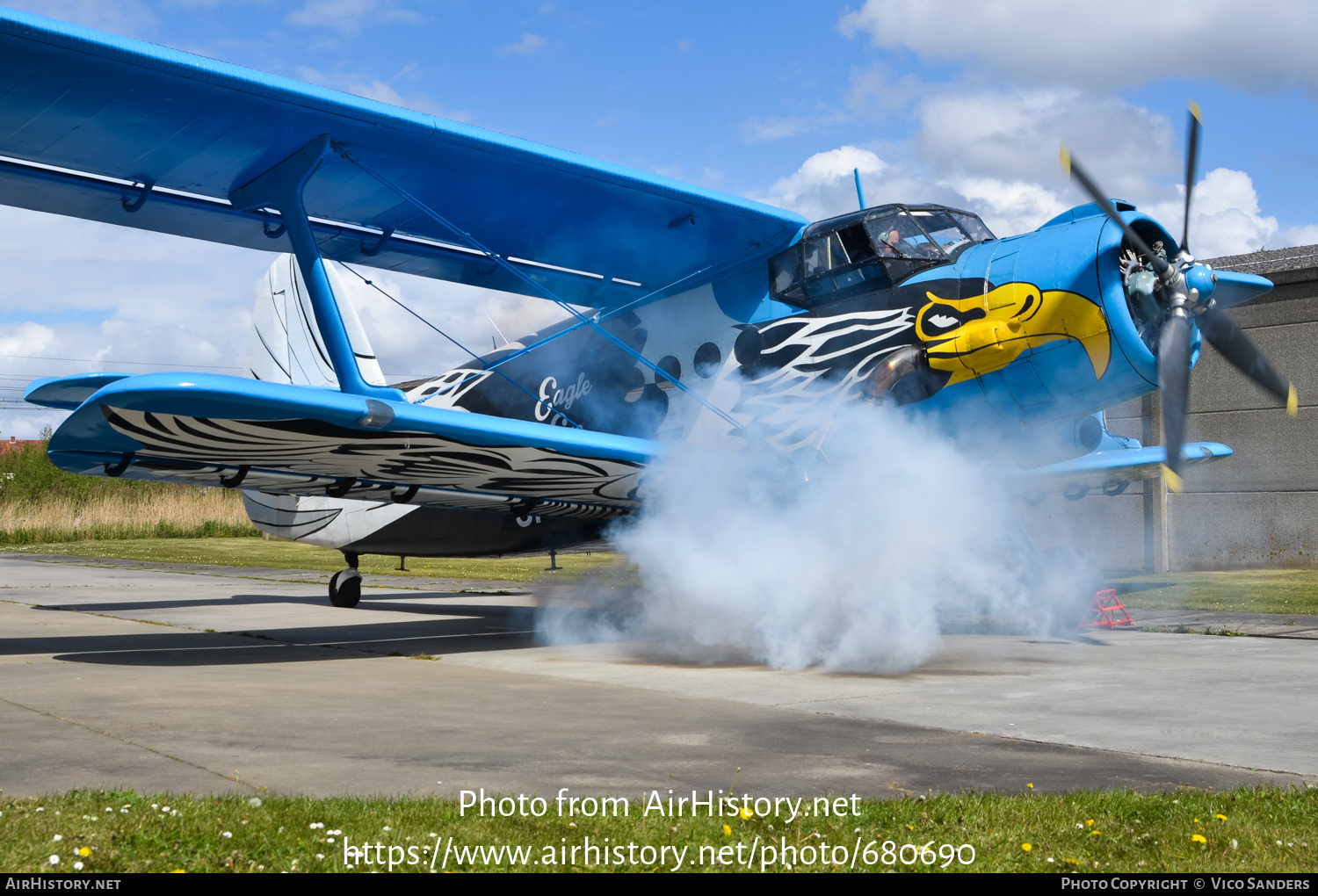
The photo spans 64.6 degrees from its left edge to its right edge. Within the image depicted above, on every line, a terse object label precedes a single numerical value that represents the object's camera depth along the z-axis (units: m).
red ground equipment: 10.91
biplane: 7.59
